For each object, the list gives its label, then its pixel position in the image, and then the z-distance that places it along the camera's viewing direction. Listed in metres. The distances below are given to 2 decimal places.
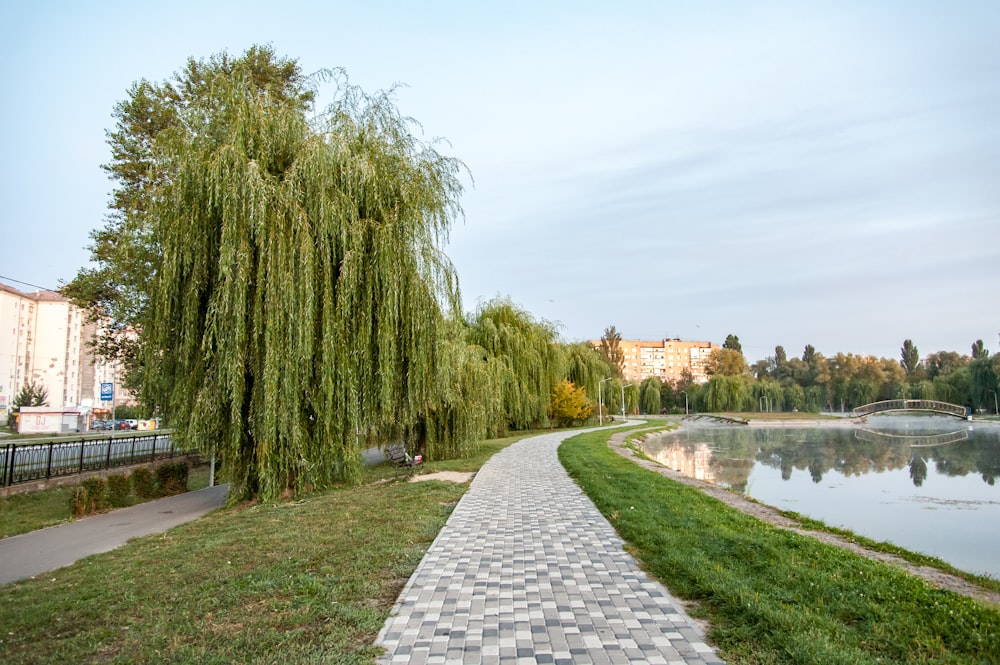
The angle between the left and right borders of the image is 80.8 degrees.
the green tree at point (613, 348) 87.19
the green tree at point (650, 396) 82.50
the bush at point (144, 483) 12.45
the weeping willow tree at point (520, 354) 28.80
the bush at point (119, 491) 11.47
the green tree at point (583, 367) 43.28
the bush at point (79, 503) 10.35
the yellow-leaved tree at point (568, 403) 38.56
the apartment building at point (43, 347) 66.29
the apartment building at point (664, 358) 154.62
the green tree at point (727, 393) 76.38
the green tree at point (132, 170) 16.55
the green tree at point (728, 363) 102.19
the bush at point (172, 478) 13.43
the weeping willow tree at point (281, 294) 9.41
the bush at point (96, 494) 10.80
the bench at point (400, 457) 16.34
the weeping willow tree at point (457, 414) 16.61
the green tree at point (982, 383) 64.19
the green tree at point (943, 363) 86.47
